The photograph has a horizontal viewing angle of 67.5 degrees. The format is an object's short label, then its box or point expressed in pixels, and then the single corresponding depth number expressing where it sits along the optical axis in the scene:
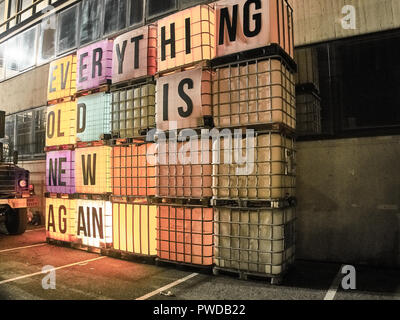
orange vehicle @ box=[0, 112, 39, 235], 8.28
